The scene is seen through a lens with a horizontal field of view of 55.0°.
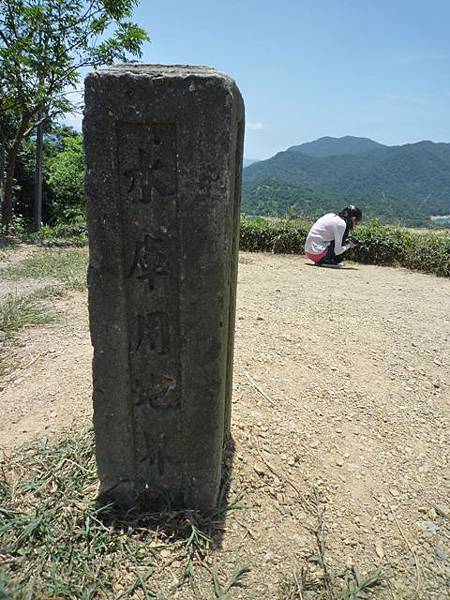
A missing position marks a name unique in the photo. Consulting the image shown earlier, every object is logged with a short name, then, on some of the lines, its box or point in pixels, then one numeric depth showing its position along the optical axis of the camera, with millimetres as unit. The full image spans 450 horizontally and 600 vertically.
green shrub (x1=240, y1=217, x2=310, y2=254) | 9062
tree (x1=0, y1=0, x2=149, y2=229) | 8562
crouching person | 7387
